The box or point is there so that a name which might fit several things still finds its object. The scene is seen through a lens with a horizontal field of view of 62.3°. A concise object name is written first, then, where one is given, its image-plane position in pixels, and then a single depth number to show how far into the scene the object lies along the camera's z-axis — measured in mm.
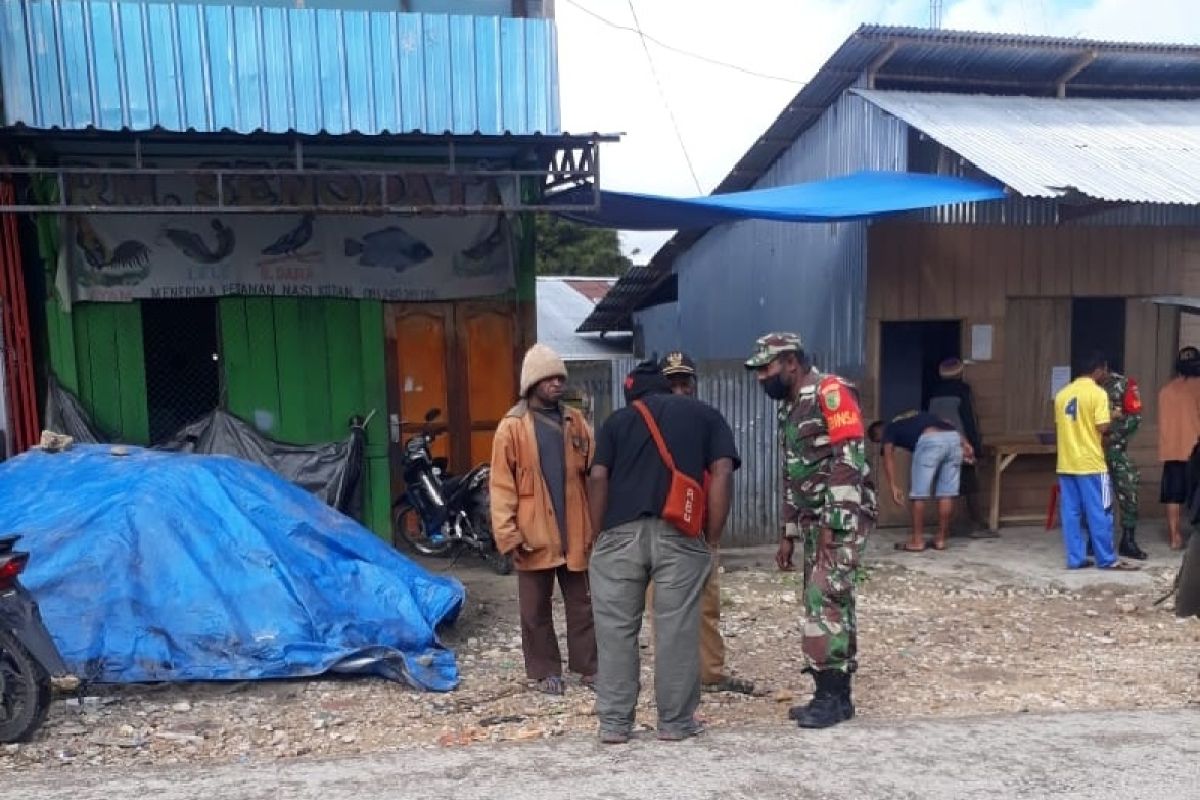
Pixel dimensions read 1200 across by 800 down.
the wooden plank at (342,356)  8344
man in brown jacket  4699
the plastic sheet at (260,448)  7766
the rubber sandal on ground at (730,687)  4824
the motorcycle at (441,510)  7832
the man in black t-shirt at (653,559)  3867
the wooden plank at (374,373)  8359
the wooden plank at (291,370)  8266
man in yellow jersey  7418
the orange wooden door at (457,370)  8555
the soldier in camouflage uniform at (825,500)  4023
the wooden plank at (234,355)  8156
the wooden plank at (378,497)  8414
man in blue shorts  8258
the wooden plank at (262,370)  8211
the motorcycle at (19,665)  4062
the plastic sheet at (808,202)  7613
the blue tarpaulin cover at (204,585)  4656
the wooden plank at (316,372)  8312
